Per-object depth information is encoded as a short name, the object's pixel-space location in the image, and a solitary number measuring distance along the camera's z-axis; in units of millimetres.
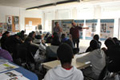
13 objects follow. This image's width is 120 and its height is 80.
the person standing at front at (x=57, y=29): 6398
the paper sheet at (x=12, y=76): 1273
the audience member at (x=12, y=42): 4762
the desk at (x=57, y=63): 2269
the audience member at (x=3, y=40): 5205
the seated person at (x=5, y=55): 1942
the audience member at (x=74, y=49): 3582
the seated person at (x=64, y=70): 1277
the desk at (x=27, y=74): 1310
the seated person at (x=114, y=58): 2564
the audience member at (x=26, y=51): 3072
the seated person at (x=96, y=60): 2314
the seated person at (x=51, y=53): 3078
